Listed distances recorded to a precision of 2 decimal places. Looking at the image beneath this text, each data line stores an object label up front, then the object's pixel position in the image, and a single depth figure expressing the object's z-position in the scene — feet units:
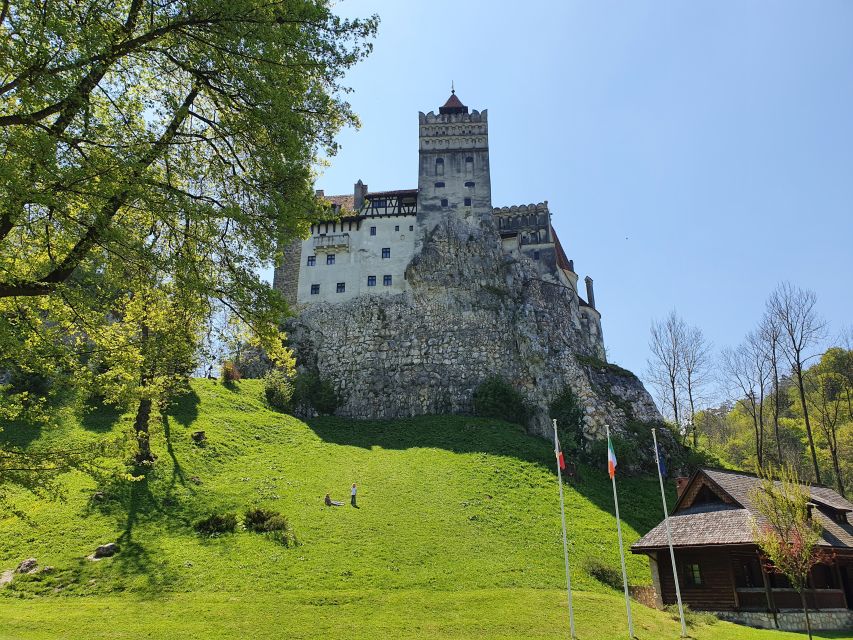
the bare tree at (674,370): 170.19
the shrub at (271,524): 88.17
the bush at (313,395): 167.20
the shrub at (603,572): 88.74
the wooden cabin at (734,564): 79.46
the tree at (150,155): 31.14
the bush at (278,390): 162.91
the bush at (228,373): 168.38
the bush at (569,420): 147.04
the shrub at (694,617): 76.38
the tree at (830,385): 147.43
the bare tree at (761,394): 141.69
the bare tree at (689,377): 168.59
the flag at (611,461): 74.93
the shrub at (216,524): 89.45
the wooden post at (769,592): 78.18
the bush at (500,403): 163.53
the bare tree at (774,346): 136.56
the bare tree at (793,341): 129.70
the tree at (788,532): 66.90
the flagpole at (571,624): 64.59
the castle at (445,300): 172.24
